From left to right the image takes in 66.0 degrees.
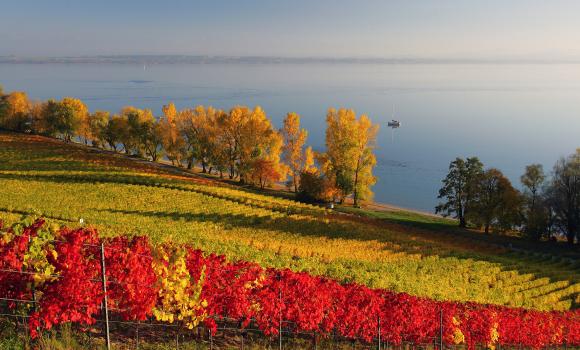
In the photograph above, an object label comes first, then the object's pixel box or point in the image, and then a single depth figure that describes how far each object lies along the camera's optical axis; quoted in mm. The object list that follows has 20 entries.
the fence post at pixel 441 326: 16359
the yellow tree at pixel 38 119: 98219
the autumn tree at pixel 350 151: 62938
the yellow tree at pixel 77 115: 95312
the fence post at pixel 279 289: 13626
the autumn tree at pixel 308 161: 68688
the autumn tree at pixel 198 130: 77694
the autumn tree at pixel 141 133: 85062
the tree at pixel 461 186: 57747
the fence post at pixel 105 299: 10234
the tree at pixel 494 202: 53656
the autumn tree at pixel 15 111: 96938
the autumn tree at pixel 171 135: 80438
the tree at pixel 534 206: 52031
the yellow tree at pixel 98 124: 92688
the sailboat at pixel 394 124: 146500
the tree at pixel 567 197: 53497
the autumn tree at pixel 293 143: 65750
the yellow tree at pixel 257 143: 70000
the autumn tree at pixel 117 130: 86688
